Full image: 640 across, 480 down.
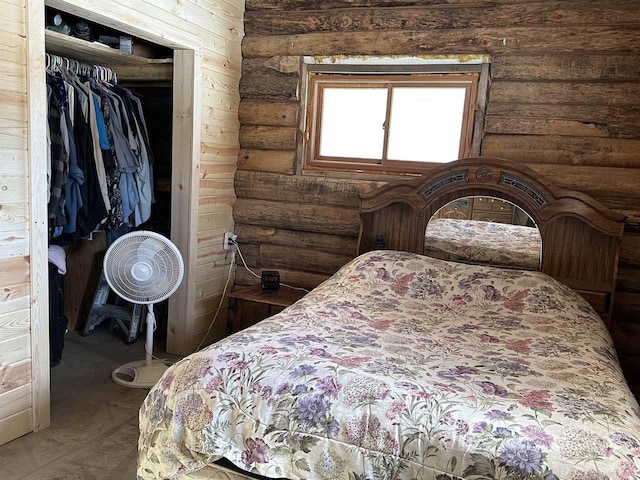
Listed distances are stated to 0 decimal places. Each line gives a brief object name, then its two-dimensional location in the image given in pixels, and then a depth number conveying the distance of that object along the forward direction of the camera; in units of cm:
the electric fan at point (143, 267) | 285
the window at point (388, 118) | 330
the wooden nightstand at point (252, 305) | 330
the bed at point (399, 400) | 133
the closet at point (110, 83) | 297
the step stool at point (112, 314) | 368
